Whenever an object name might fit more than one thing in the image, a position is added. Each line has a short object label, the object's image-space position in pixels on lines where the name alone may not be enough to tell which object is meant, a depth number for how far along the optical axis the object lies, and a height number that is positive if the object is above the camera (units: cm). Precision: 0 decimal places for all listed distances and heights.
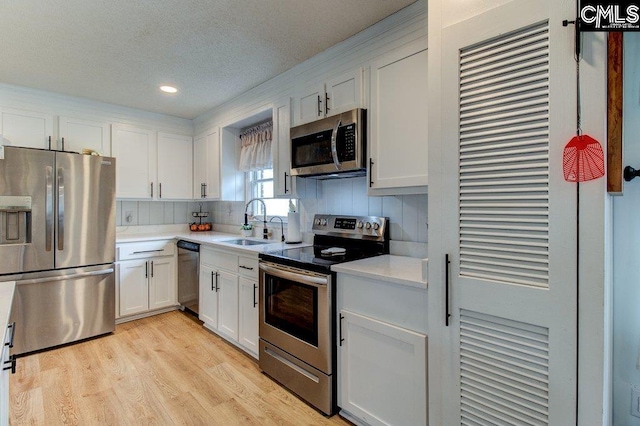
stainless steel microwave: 210 +45
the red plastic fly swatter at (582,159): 96 +15
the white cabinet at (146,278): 339 -75
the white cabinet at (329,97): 219 +83
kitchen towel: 294 -18
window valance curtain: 340 +68
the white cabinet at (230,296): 259 -77
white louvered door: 103 -3
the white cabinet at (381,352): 151 -74
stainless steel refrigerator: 267 -29
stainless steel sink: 323 -33
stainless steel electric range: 191 -63
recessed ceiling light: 311 +119
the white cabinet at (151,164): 368 +56
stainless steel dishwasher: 340 -71
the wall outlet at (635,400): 135 -81
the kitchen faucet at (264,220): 339 -11
